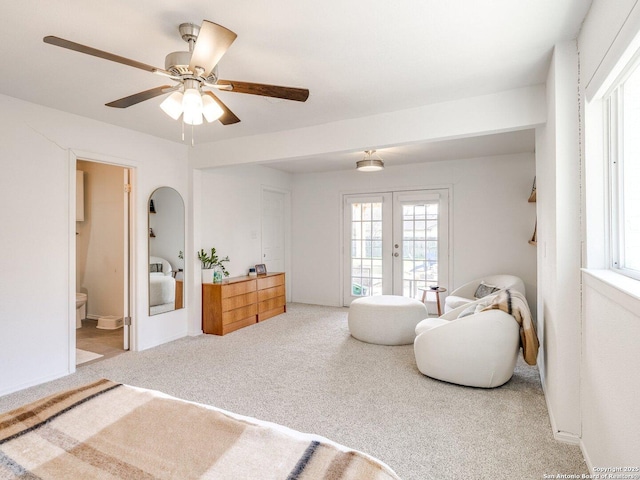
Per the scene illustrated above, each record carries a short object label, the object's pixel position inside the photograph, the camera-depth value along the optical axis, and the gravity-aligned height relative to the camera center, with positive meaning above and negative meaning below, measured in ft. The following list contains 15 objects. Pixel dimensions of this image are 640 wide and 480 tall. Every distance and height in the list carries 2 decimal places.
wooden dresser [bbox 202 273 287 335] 14.62 -2.69
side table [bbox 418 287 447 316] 16.10 -2.32
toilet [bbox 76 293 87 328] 15.38 -3.10
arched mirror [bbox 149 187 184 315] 13.42 -0.32
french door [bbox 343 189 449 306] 18.10 -0.08
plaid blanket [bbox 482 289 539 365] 8.82 -2.03
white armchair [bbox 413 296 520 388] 9.05 -2.85
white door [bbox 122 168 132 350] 12.88 -0.86
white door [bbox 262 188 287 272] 19.44 +0.71
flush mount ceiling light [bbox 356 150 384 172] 15.57 +3.49
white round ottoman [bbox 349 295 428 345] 12.98 -2.96
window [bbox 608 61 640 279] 5.08 +1.10
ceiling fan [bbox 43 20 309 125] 5.21 +2.92
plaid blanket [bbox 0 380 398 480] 3.21 -2.07
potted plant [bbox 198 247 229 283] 14.98 -1.02
